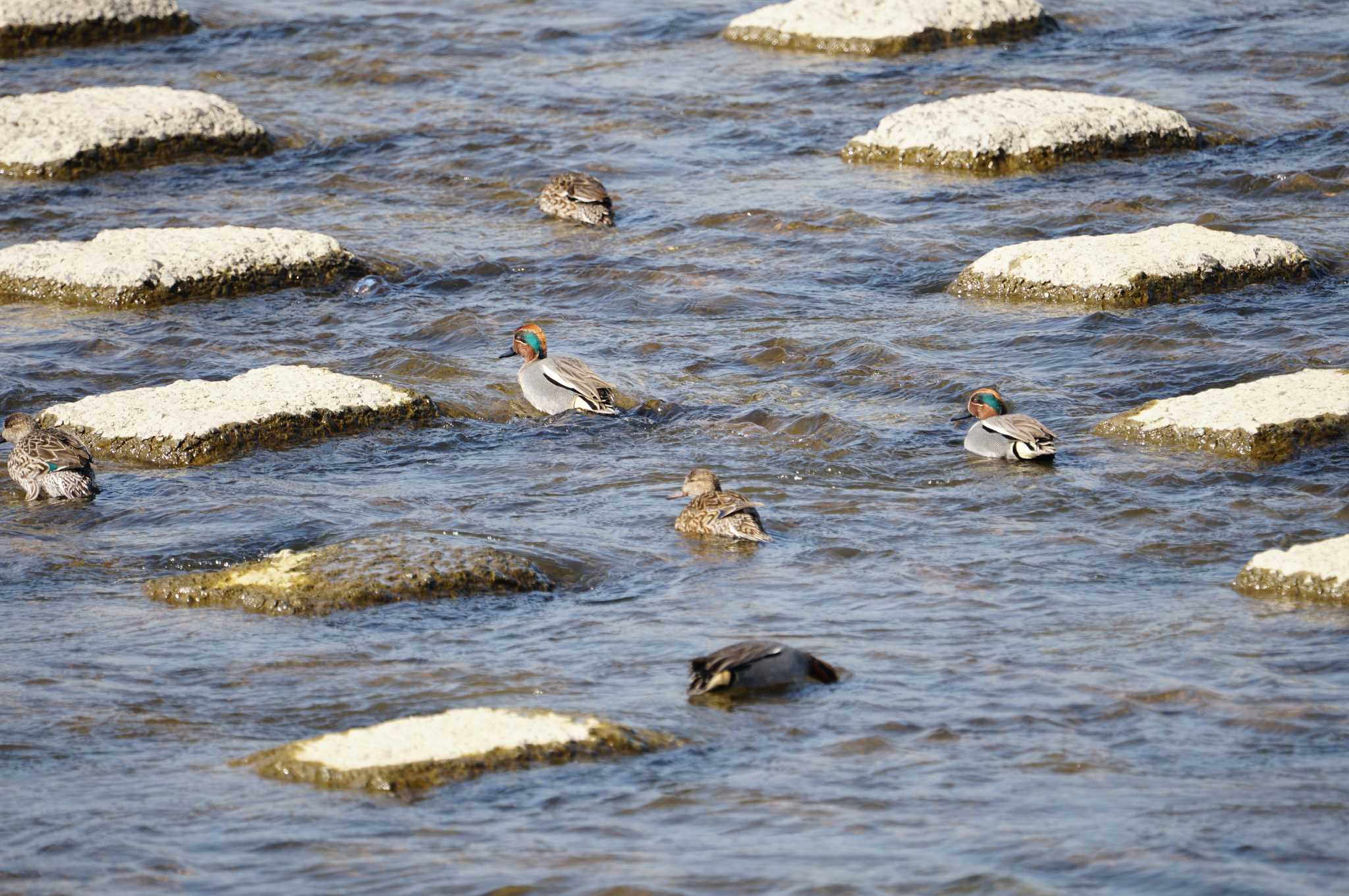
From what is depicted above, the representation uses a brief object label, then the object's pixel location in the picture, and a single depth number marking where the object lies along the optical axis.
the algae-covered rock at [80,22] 40.84
